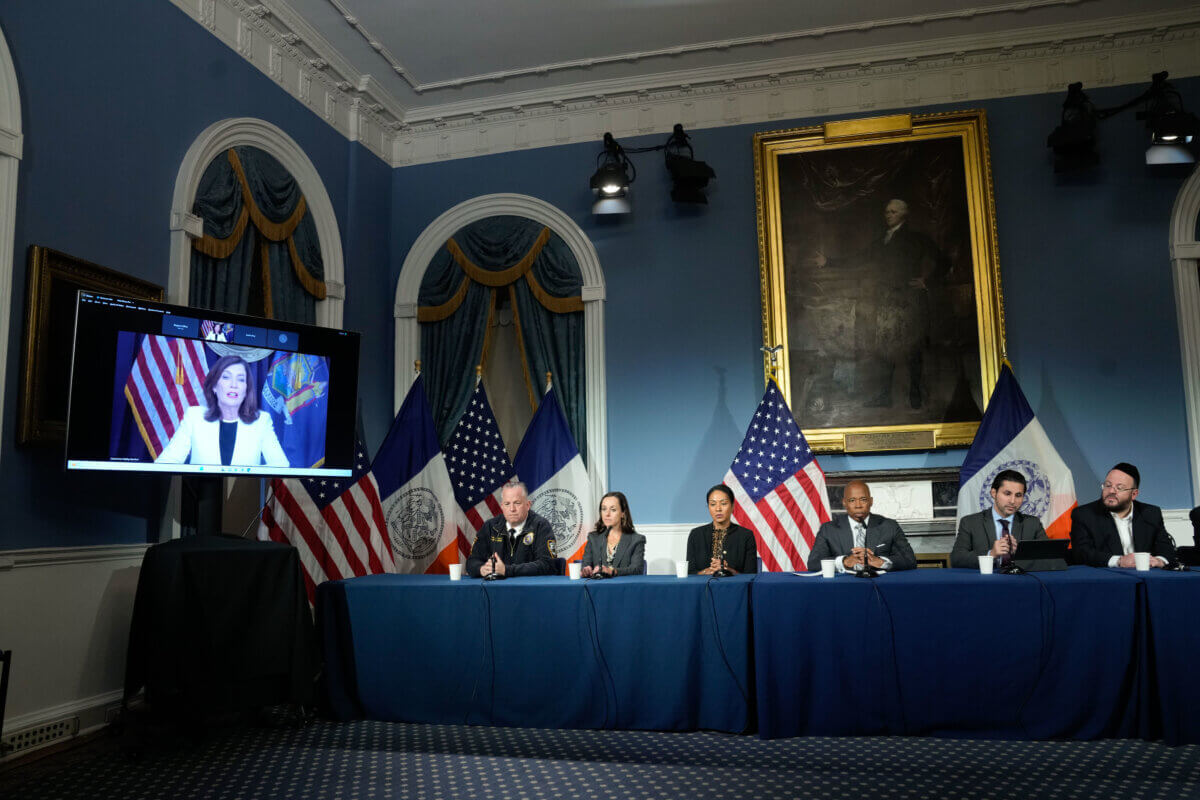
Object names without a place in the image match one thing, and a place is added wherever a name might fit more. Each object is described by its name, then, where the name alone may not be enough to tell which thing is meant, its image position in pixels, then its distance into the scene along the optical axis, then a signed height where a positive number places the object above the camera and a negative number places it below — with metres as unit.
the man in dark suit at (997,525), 4.88 -0.20
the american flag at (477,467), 6.50 +0.22
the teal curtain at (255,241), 5.50 +1.74
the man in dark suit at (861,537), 5.02 -0.26
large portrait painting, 6.55 +1.59
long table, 3.95 -0.76
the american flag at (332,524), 5.48 -0.15
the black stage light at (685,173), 6.77 +2.41
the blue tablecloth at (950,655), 3.95 -0.74
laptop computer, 4.27 -0.31
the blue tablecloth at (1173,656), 3.81 -0.73
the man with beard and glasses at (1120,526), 4.88 -0.22
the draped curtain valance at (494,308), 7.23 +1.54
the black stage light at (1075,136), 6.22 +2.44
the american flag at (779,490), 5.89 +0.02
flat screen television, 4.26 +0.57
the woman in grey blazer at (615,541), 5.09 -0.26
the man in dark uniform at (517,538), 5.21 -0.24
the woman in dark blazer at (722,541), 5.13 -0.28
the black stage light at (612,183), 6.77 +2.36
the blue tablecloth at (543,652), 4.29 -0.77
